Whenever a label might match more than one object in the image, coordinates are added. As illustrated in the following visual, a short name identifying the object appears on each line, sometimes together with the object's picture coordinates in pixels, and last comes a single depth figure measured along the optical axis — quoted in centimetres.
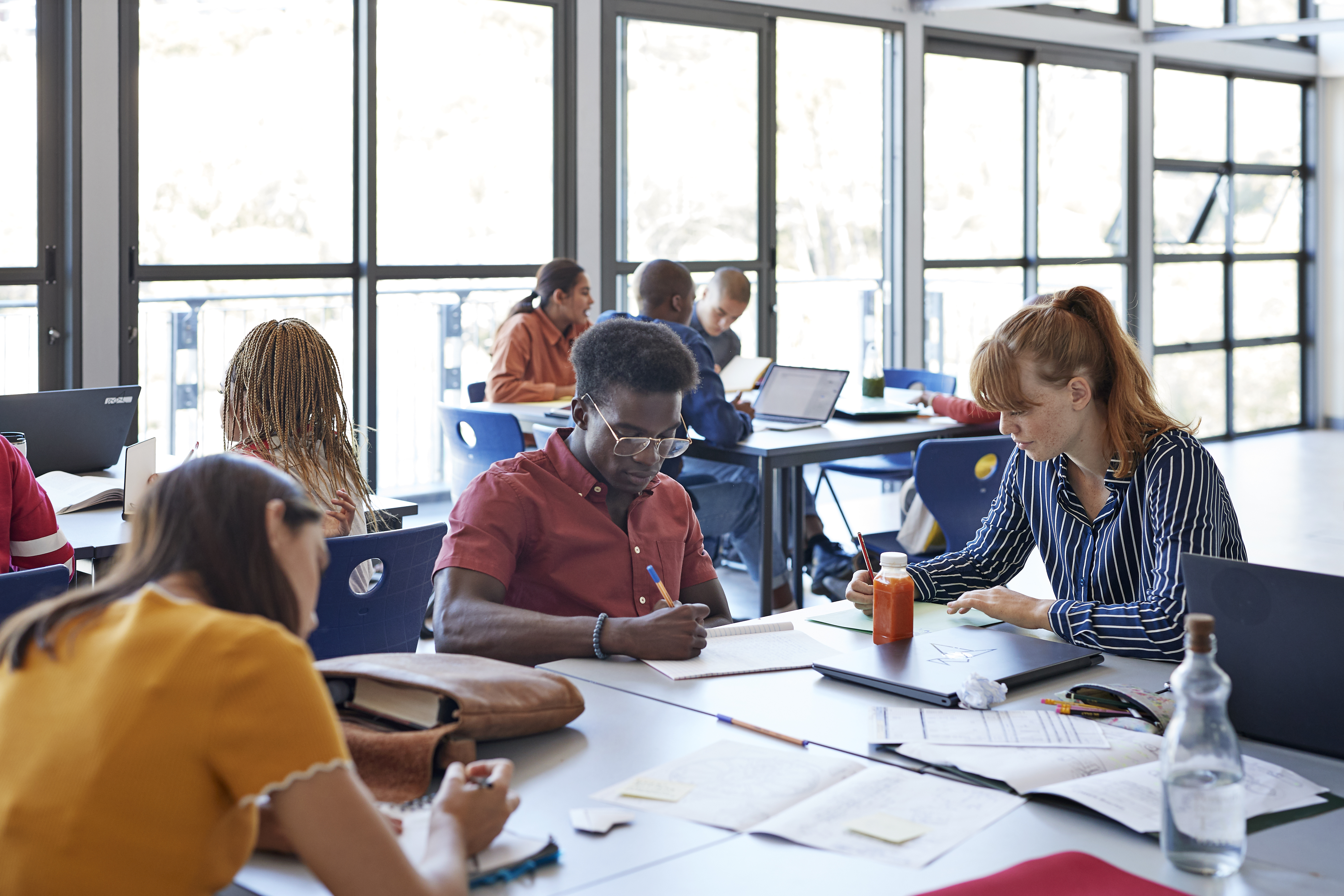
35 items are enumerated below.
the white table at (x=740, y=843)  317
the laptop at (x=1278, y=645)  350
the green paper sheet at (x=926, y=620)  416
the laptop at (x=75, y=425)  553
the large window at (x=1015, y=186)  1236
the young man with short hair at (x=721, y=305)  889
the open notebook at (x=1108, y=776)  332
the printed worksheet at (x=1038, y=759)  340
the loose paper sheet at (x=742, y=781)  334
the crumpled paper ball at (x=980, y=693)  369
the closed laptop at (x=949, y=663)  377
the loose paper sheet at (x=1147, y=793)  330
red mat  313
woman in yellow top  288
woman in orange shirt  801
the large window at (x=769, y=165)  1019
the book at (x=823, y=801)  327
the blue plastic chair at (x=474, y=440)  664
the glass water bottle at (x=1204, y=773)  318
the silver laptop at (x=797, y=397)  759
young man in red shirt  403
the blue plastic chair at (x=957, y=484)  577
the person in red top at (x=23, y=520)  462
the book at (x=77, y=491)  525
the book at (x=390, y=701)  345
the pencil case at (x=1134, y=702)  359
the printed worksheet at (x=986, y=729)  352
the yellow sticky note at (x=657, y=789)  339
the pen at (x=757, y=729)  358
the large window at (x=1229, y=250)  1473
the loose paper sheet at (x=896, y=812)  324
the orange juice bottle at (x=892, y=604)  400
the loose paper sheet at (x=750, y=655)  390
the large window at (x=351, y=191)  807
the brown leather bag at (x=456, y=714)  338
